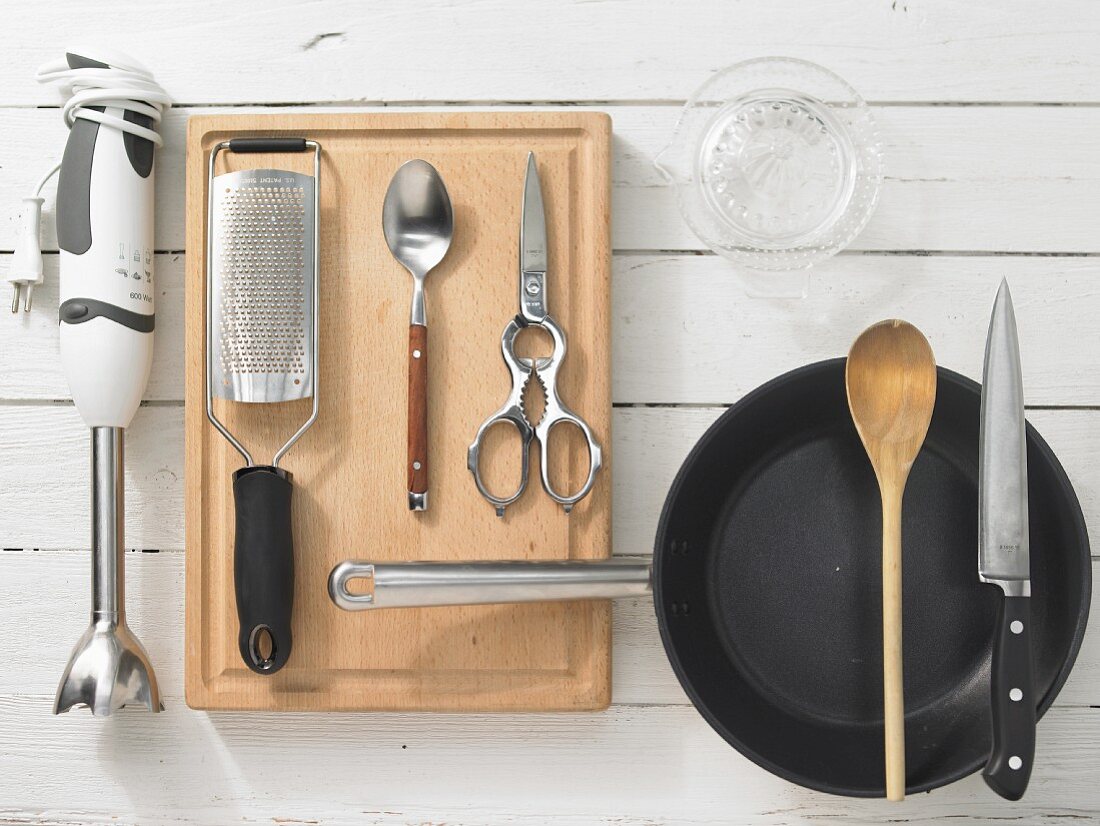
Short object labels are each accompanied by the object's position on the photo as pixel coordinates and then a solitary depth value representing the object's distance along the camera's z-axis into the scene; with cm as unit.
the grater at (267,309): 63
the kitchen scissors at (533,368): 64
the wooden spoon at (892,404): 60
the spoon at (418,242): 64
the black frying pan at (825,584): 64
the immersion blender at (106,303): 63
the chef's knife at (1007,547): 57
